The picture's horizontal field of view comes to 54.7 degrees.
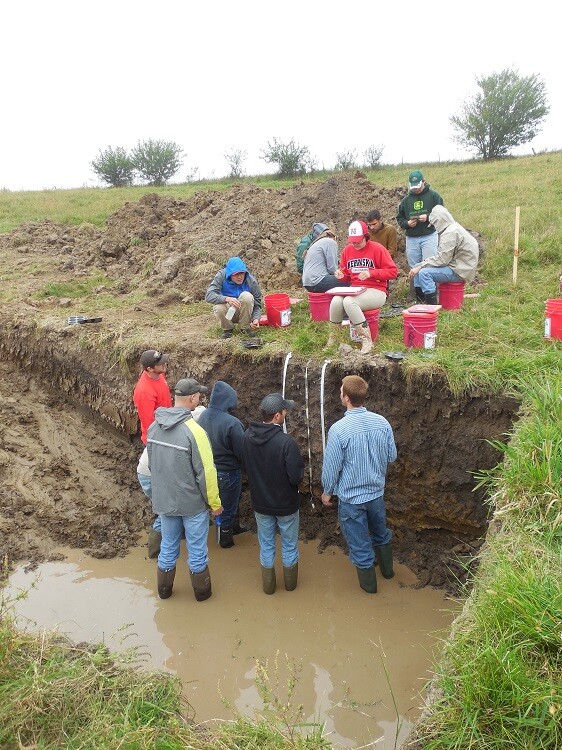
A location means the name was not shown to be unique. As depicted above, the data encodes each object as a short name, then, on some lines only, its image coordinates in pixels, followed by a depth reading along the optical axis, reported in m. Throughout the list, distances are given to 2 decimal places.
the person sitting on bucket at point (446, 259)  7.02
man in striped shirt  4.68
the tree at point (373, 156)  27.22
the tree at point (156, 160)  38.06
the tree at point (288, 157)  26.30
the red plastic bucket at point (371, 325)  6.43
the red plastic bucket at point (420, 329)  6.11
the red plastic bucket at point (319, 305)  7.27
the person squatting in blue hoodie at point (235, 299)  7.10
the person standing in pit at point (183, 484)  4.80
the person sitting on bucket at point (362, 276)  6.33
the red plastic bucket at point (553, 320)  5.89
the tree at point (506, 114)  34.38
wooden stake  7.75
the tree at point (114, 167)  36.88
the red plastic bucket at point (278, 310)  7.34
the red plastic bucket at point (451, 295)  7.43
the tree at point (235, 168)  27.99
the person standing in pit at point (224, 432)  5.40
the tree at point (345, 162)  26.07
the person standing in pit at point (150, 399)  5.75
